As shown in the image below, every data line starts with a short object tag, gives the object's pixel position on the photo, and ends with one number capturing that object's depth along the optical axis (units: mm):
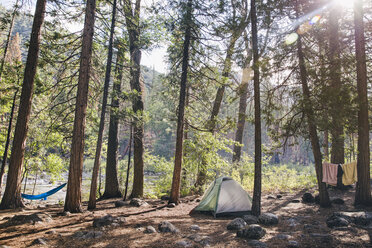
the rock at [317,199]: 8658
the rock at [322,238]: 4587
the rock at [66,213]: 6132
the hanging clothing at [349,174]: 8562
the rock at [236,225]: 5547
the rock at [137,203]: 8320
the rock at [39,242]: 4133
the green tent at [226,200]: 7305
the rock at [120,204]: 8047
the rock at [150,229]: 5163
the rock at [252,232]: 4941
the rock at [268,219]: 6074
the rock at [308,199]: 9012
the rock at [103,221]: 5328
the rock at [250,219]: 6177
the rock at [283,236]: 4897
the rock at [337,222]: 5533
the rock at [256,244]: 4461
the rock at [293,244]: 4406
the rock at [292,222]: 6012
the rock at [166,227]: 5293
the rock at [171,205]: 8389
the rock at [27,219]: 5082
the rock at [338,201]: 8091
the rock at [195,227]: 5633
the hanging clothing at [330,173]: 8797
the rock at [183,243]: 4445
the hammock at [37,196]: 8306
